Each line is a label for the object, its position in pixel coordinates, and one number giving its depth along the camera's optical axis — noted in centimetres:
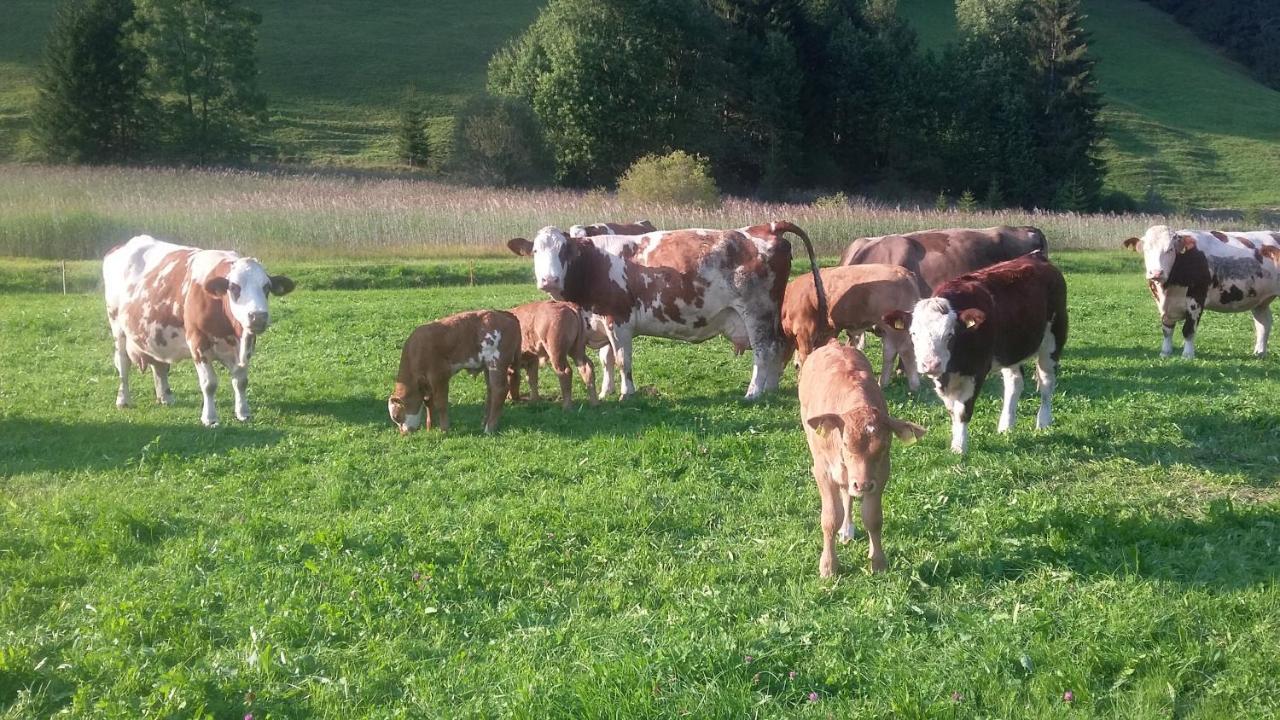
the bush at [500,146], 5038
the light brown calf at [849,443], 584
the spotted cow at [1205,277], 1485
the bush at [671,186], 3541
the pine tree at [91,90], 4906
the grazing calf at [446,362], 1045
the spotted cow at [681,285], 1220
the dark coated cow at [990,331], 884
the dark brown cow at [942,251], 1495
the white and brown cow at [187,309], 1080
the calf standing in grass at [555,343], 1146
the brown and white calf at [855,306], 1213
